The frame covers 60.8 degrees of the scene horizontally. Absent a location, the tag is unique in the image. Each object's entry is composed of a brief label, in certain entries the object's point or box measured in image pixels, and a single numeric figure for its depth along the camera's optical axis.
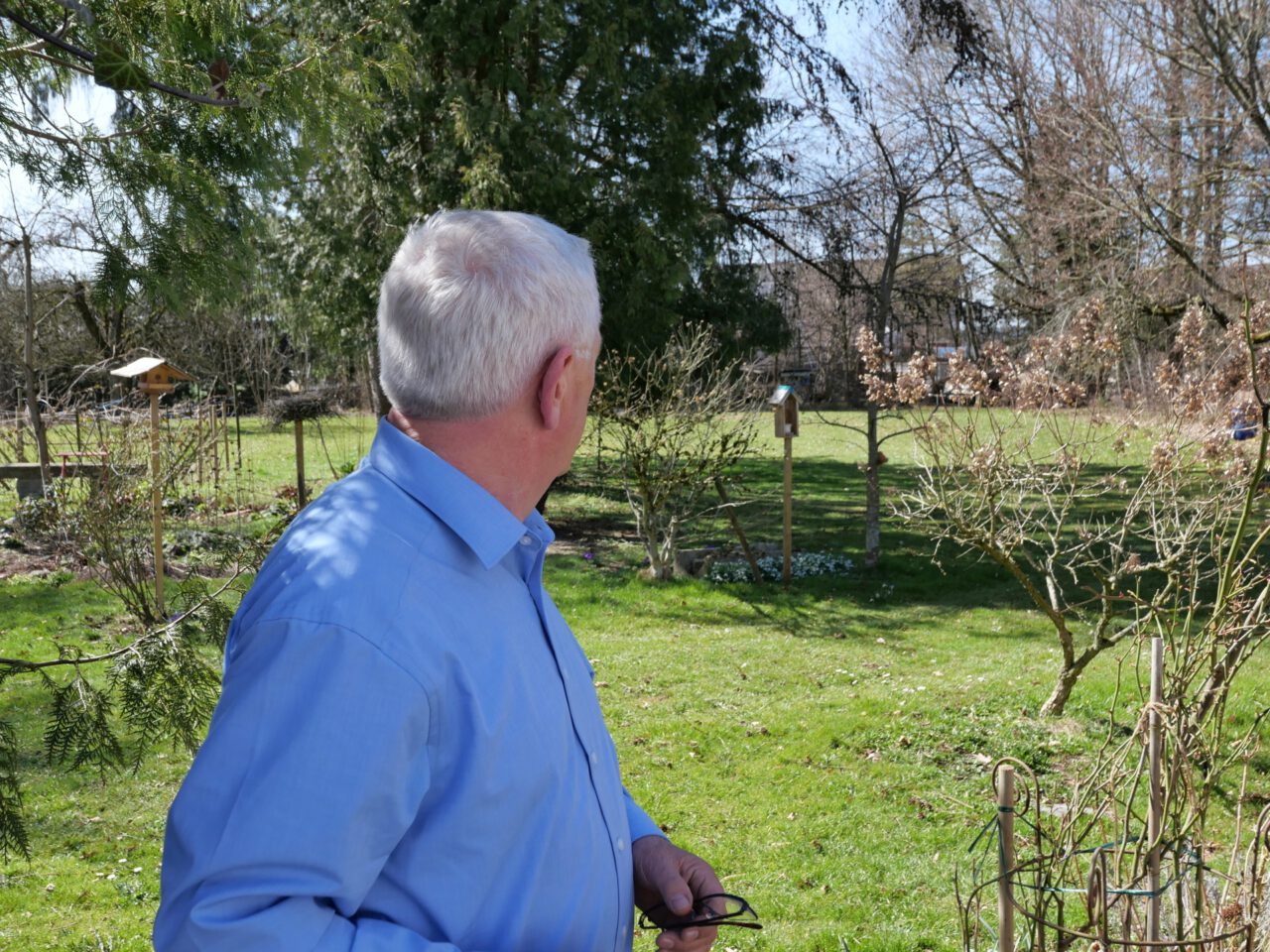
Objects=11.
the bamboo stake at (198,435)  10.48
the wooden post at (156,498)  8.22
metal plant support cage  2.19
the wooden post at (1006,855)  2.16
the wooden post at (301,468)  12.27
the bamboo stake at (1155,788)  2.12
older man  1.02
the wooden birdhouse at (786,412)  10.71
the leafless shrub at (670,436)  10.52
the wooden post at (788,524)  10.59
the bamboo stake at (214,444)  11.84
